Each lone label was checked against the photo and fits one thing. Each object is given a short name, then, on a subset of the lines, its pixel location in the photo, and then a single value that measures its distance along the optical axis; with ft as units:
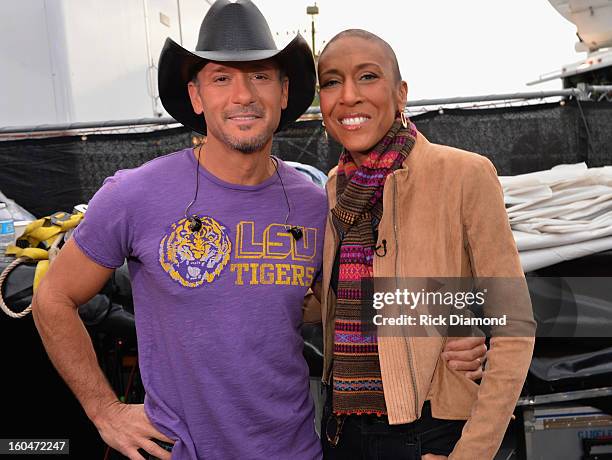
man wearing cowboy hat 5.52
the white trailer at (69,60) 15.89
